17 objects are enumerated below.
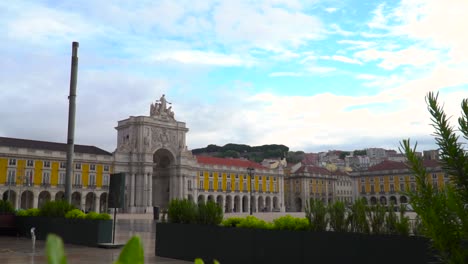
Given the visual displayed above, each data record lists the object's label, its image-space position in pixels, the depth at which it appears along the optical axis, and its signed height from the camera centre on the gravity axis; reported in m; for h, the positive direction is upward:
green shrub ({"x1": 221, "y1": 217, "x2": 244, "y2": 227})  10.60 -0.54
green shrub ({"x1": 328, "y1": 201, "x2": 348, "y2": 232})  8.54 -0.37
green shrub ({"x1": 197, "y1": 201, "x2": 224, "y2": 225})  11.15 -0.36
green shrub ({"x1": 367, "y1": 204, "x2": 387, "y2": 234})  7.93 -0.37
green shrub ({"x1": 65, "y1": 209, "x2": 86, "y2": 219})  16.41 -0.52
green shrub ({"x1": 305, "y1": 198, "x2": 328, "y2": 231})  8.84 -0.34
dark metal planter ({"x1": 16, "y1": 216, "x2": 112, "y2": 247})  15.11 -1.05
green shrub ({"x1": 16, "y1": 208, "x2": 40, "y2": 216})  19.25 -0.51
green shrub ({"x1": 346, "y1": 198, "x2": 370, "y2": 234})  8.16 -0.36
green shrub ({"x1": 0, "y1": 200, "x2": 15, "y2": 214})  21.45 -0.32
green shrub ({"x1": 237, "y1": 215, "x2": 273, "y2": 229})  9.90 -0.54
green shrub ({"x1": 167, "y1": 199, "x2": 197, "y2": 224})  11.65 -0.30
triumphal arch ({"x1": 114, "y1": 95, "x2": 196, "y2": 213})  70.31 +7.13
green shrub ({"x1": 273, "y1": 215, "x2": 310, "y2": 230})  9.14 -0.51
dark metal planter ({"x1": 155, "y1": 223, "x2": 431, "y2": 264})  7.29 -0.94
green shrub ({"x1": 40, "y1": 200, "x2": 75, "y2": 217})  17.70 -0.30
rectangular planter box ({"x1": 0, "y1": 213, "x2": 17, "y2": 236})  19.91 -1.09
